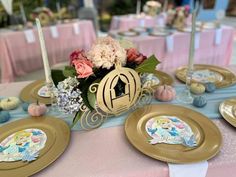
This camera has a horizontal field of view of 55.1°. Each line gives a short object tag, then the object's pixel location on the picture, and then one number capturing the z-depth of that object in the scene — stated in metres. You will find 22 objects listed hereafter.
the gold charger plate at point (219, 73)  1.04
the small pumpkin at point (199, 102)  0.87
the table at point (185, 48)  2.15
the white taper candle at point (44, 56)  0.72
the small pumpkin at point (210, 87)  0.97
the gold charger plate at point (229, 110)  0.77
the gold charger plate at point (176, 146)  0.62
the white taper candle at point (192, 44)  0.83
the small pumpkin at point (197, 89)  0.96
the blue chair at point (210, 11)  4.41
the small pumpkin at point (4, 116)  0.81
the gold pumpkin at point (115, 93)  0.72
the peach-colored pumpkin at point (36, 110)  0.82
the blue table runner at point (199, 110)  0.81
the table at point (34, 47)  2.29
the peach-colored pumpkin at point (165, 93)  0.91
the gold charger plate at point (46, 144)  0.59
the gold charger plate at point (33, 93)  0.93
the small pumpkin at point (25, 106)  0.87
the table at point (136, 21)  3.08
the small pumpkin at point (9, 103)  0.88
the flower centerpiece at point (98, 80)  0.70
